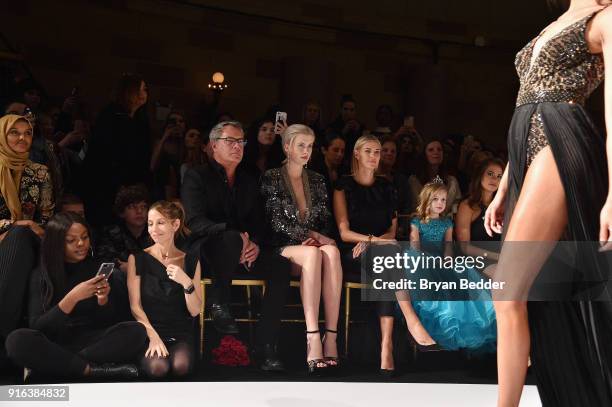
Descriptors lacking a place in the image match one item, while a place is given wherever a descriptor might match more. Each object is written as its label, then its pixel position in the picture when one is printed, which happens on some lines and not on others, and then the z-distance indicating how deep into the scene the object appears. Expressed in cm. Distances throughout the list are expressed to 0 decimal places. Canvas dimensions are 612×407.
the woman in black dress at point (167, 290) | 761
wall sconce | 1541
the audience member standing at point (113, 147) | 916
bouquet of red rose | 801
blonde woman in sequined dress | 816
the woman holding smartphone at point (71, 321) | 706
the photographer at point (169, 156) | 1042
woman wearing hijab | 727
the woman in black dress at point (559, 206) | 427
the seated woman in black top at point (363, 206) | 887
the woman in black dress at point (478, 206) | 929
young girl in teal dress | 823
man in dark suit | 821
